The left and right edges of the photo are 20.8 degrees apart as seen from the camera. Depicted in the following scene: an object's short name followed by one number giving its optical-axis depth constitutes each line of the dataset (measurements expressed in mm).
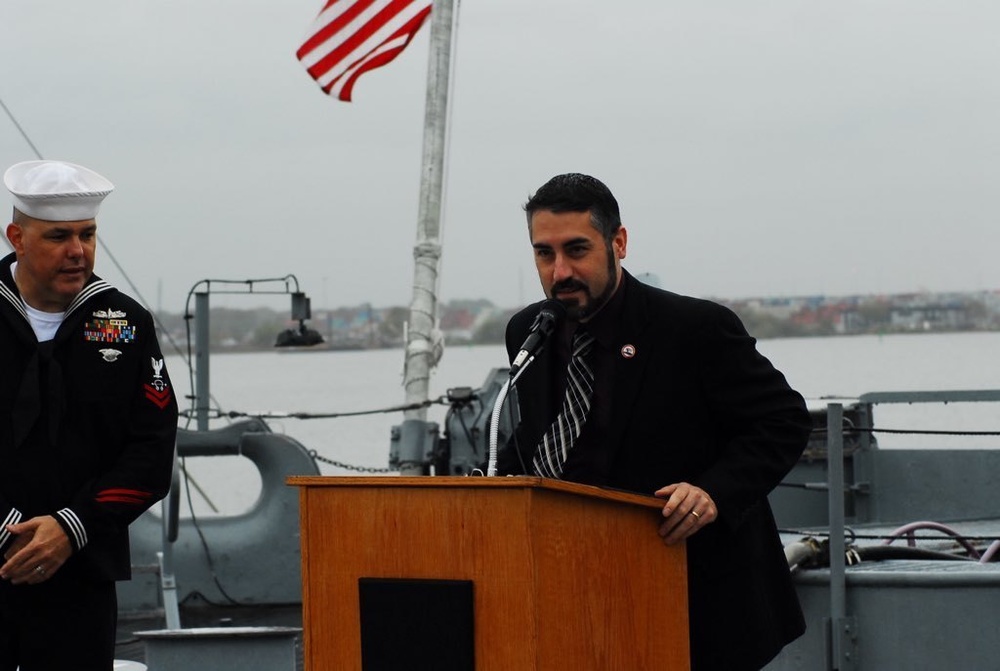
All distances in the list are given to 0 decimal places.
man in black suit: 5617
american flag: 18854
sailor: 6059
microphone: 5419
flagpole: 18913
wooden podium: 4808
